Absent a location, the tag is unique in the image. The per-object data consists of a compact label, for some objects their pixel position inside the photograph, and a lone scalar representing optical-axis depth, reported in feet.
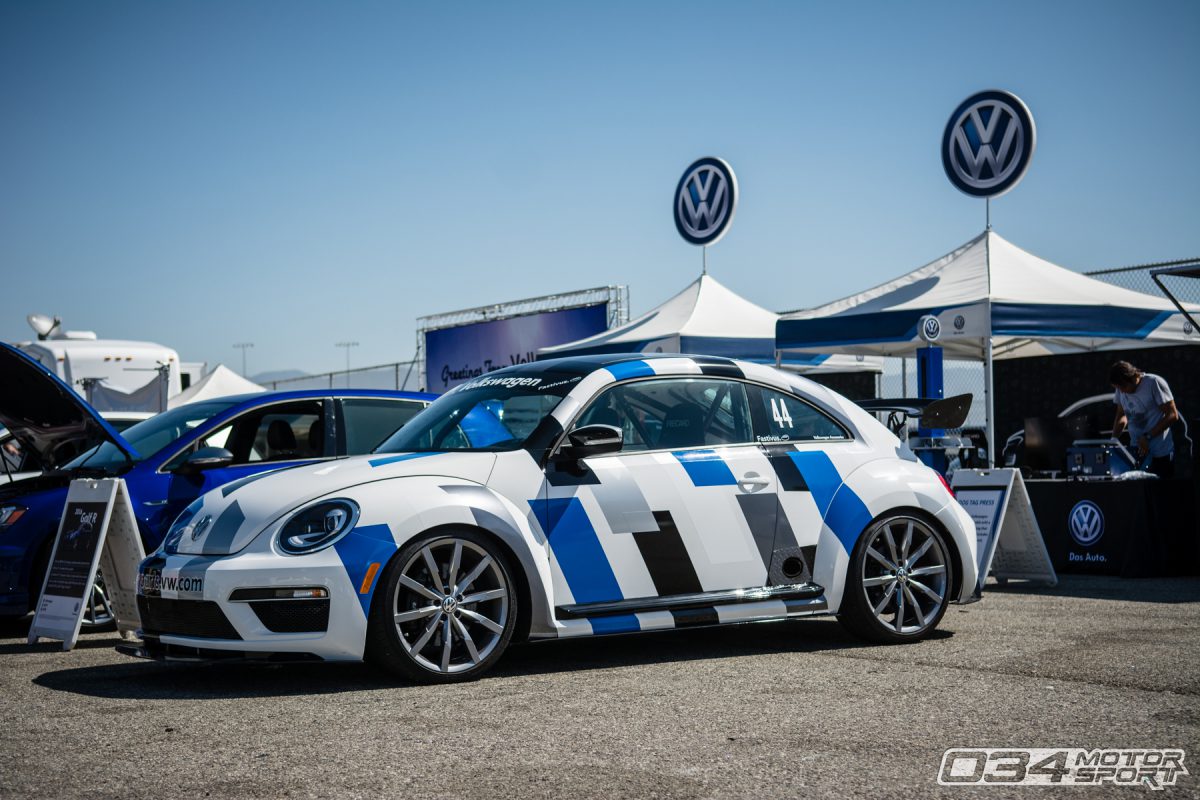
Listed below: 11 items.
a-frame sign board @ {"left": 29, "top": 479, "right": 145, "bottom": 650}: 23.70
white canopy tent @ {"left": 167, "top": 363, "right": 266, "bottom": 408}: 94.17
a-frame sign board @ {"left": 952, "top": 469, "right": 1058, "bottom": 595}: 31.76
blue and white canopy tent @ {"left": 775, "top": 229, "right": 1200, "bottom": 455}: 43.09
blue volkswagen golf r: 25.27
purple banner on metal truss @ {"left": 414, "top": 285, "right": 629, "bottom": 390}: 76.59
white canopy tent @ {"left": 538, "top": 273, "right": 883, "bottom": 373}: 57.21
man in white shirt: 38.47
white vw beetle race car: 18.43
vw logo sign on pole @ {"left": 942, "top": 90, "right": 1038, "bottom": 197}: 50.21
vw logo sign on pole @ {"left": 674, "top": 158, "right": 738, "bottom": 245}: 69.51
